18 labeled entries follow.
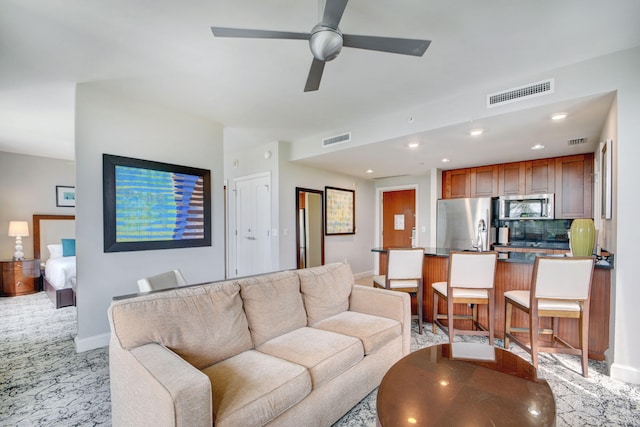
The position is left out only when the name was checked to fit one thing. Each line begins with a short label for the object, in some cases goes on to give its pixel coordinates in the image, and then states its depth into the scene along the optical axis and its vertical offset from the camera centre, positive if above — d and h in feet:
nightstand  15.85 -3.58
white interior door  16.15 -0.88
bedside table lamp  16.24 -1.15
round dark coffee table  3.88 -2.77
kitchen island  8.41 -2.67
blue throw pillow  17.12 -2.08
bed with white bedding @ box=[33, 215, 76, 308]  13.76 -2.54
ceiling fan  5.33 +3.21
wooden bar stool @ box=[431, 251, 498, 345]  9.15 -2.29
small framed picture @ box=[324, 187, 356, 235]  18.75 -0.08
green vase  8.56 -0.83
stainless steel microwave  14.88 +0.10
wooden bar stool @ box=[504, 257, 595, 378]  7.65 -2.29
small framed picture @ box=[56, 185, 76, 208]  18.56 +0.95
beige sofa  4.05 -2.69
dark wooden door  22.28 -0.59
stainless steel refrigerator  16.43 -0.83
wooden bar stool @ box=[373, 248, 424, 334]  10.52 -2.17
